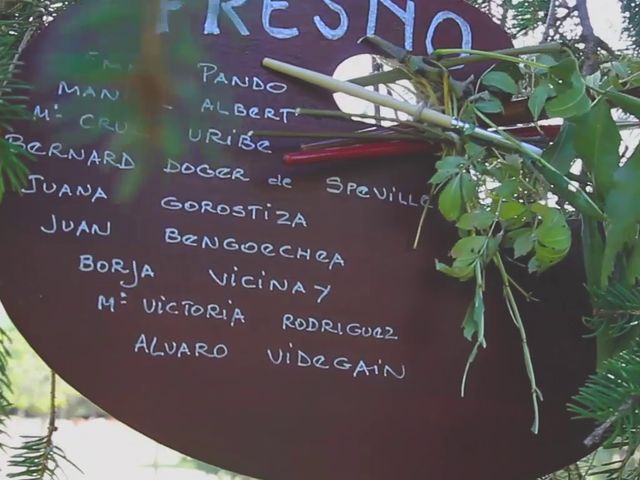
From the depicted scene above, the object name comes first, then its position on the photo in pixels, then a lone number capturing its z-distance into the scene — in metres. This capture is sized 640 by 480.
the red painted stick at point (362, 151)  0.42
